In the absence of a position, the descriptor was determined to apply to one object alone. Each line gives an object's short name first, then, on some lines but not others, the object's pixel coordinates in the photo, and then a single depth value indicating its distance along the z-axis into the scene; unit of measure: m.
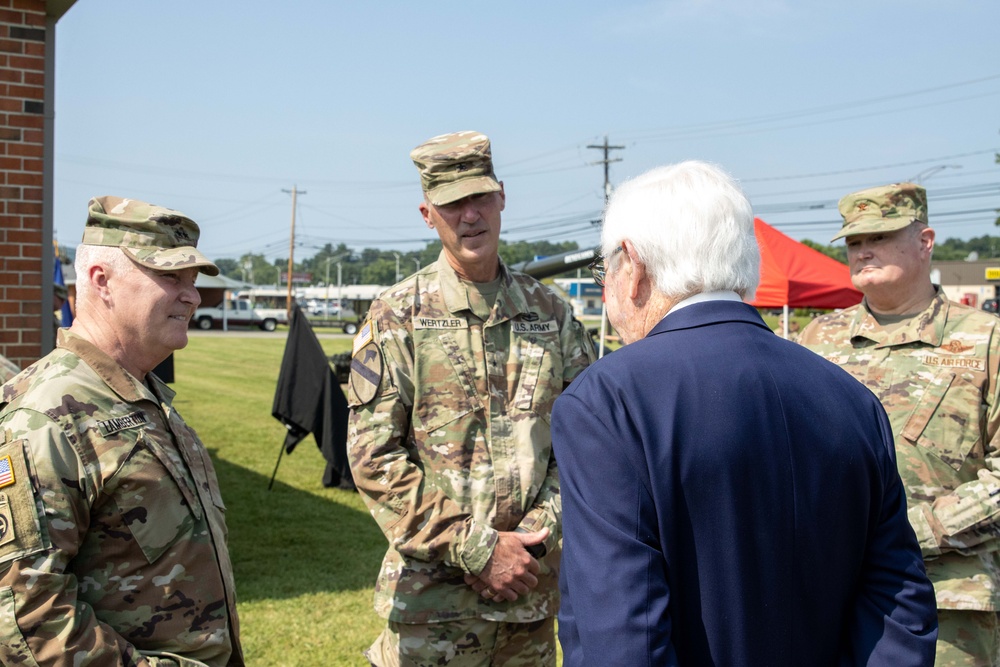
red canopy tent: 10.91
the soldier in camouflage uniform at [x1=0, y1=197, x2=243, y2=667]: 1.89
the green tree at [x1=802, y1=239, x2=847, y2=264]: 86.38
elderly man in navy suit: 1.55
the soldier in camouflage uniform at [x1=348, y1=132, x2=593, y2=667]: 2.76
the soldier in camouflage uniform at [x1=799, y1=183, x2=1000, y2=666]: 2.95
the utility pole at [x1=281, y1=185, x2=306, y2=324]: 53.37
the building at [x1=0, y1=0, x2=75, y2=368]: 4.65
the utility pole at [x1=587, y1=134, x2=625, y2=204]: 53.72
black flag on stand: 8.39
